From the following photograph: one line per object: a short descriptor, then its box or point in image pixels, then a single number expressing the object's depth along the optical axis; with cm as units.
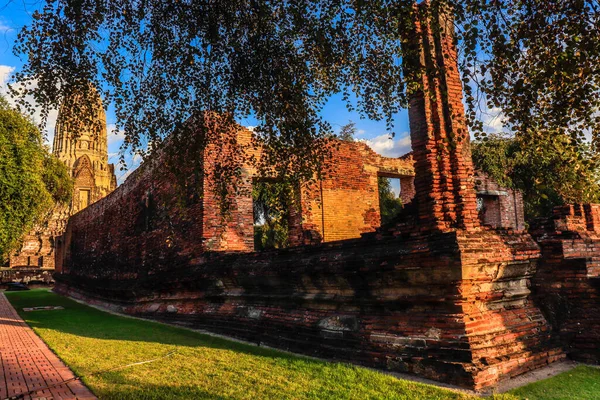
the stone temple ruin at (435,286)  511
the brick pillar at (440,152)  566
